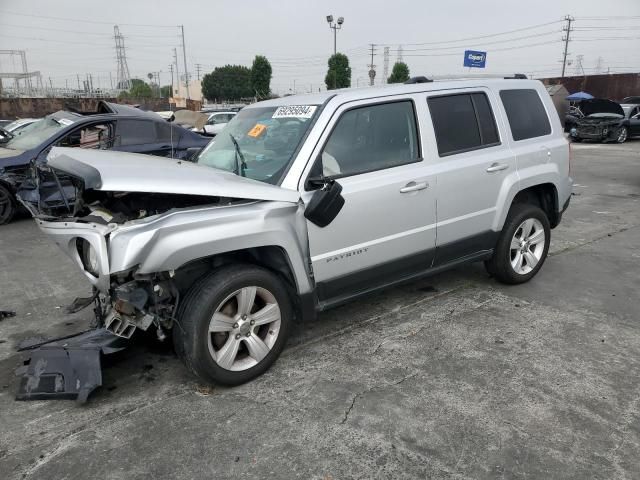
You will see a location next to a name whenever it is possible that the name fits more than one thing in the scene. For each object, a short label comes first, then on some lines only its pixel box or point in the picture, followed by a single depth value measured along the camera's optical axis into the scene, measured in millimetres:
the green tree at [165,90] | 105750
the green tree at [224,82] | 91312
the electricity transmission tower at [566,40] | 71938
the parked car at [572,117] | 20922
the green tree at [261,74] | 49969
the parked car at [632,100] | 26594
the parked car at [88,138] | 7598
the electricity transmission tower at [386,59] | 80025
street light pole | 30312
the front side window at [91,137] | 7848
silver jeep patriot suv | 2832
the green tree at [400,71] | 47706
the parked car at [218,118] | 18406
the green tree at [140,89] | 80675
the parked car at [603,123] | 19891
